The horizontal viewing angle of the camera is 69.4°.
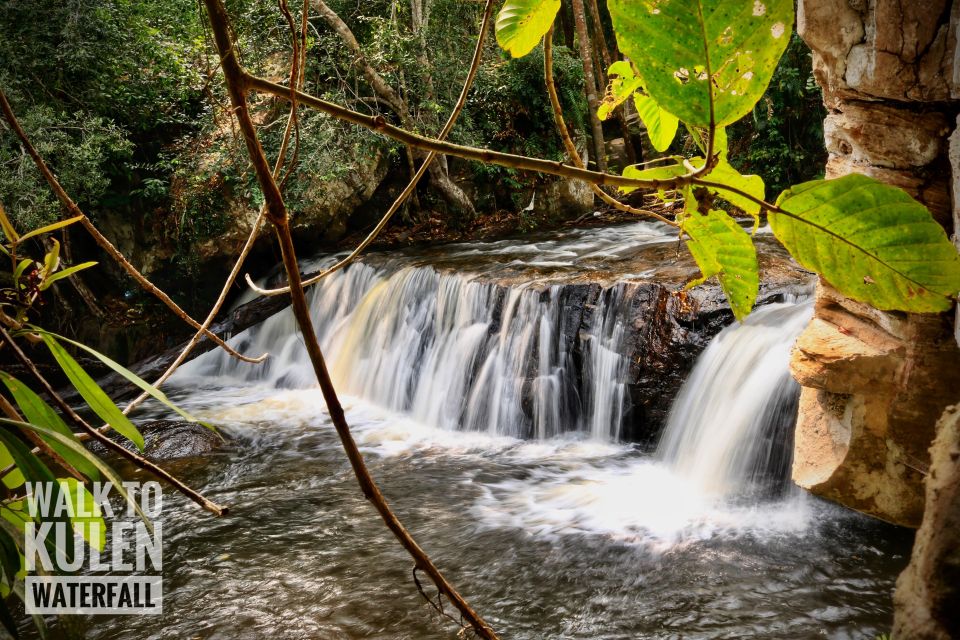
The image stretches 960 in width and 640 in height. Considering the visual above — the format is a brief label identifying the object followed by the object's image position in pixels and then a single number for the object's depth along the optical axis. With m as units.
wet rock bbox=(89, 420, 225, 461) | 6.43
